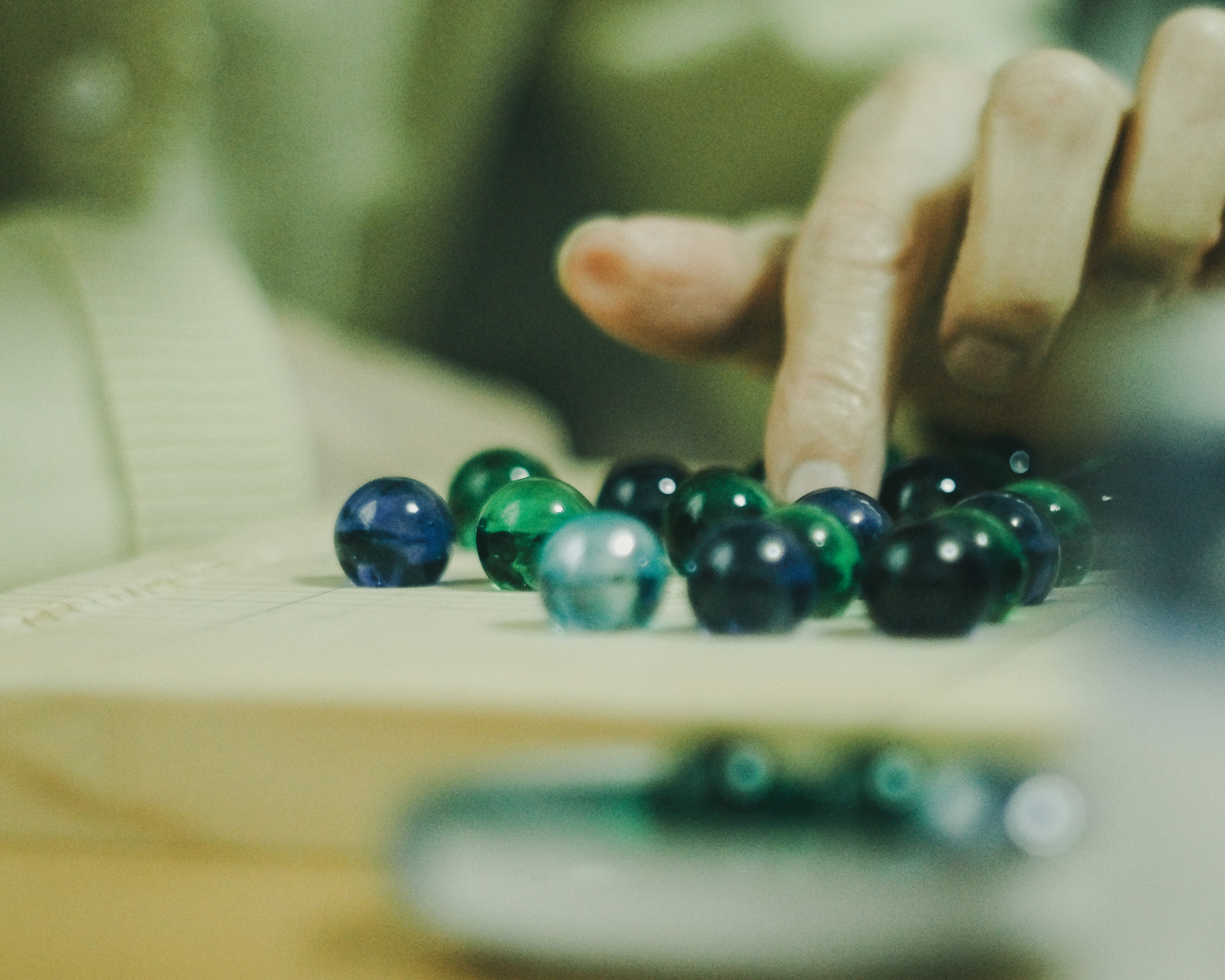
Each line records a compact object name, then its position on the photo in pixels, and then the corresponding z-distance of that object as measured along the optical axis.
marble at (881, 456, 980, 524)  0.55
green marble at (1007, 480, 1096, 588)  0.53
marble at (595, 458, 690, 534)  0.57
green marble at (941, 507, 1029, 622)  0.49
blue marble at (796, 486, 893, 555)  0.52
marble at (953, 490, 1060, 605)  0.51
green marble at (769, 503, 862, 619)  0.50
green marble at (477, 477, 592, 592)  0.53
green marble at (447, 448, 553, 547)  0.57
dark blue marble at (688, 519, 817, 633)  0.48
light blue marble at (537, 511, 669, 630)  0.49
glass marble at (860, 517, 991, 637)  0.48
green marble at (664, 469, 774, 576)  0.53
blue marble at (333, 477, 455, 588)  0.53
